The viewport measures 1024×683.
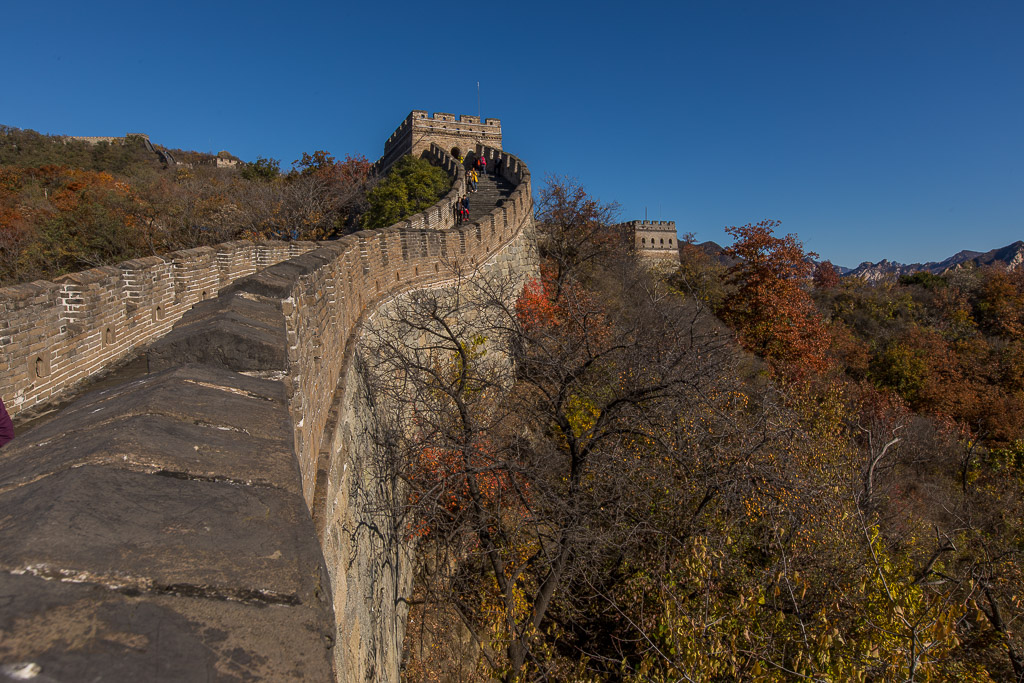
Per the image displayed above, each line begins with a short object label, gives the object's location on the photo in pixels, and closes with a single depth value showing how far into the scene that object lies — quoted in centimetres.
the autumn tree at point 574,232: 2175
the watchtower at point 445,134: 2588
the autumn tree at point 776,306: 2180
